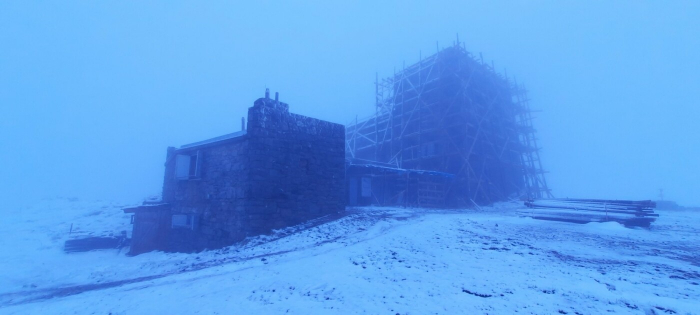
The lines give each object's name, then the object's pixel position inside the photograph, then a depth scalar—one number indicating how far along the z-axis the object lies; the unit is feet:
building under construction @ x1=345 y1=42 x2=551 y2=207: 80.23
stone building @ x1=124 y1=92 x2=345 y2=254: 40.88
